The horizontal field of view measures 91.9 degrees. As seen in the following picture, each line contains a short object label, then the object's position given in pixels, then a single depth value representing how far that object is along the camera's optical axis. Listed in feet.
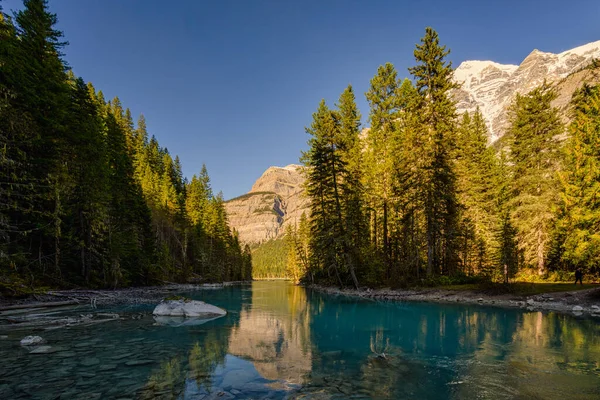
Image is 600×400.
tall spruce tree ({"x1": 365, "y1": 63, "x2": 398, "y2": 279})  111.96
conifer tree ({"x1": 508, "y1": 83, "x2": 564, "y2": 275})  99.19
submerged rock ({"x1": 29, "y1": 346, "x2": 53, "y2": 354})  28.79
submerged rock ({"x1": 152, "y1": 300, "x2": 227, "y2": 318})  56.39
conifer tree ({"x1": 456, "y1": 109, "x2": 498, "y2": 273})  110.22
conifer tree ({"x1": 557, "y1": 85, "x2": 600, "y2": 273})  74.13
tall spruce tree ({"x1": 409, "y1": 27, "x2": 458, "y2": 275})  93.40
